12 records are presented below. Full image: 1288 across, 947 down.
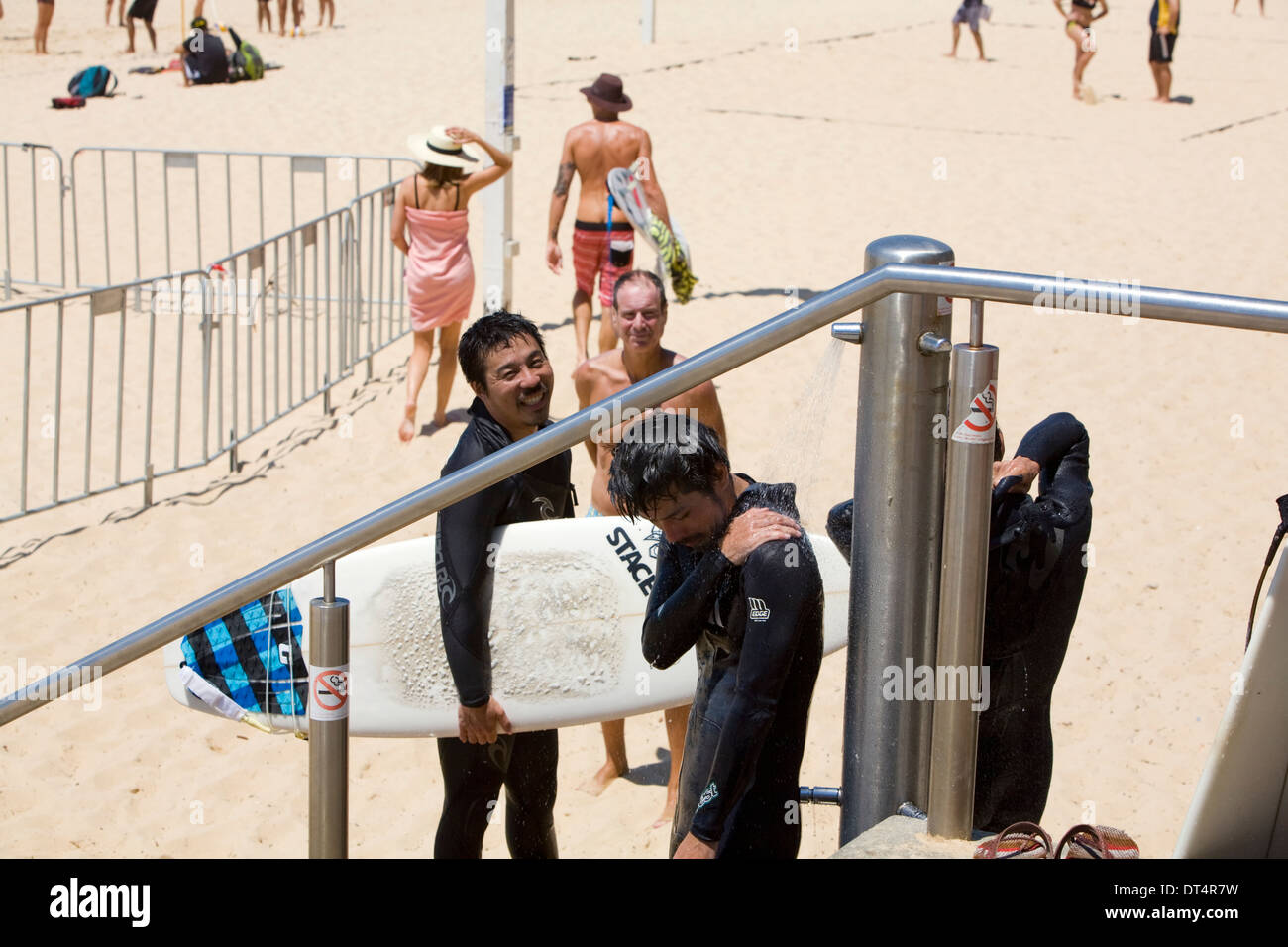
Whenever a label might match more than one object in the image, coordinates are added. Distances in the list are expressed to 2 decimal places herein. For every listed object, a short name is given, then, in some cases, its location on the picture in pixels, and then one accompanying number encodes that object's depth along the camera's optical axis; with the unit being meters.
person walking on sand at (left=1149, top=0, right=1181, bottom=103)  15.31
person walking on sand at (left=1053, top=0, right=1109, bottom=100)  15.47
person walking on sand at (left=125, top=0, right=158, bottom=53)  20.02
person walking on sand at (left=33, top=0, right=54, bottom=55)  19.94
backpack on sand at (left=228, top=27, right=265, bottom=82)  17.45
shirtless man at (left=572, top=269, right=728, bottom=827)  3.80
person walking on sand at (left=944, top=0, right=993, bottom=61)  17.33
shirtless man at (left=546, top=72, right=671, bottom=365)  7.52
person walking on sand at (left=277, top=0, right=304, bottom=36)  21.17
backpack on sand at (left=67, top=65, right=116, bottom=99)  16.67
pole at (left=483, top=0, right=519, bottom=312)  7.99
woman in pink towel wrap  7.07
